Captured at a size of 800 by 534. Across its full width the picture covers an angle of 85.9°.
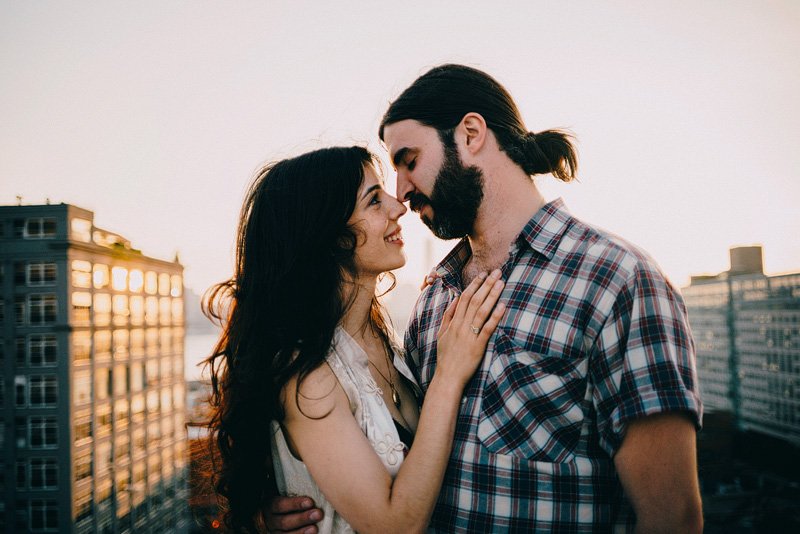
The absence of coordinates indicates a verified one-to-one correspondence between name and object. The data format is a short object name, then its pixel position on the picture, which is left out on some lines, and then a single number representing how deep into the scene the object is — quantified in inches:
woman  56.2
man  46.2
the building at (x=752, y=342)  1428.4
